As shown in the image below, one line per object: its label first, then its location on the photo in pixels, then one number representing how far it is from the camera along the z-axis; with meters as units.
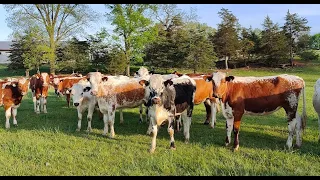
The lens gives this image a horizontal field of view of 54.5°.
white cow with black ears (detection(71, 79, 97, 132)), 10.50
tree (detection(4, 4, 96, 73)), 38.56
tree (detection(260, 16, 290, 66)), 48.16
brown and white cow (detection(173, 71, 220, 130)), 9.88
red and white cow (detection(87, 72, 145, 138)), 9.63
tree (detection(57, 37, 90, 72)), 45.91
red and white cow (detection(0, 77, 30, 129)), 11.02
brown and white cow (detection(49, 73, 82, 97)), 15.61
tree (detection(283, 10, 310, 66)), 52.06
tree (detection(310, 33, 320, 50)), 81.75
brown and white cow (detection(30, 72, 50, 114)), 14.22
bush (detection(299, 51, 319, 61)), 50.59
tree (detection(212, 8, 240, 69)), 48.91
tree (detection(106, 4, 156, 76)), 44.00
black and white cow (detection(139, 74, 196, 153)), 7.76
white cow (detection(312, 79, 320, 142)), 8.68
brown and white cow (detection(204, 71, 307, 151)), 7.96
